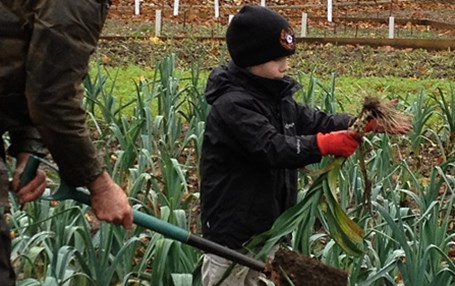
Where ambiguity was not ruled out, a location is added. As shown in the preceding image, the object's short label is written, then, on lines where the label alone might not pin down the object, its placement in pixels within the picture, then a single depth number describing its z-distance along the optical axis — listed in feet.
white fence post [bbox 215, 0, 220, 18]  62.44
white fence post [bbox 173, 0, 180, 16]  61.77
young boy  12.61
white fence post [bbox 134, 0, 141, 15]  62.61
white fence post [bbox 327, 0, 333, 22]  62.54
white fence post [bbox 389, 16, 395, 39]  53.57
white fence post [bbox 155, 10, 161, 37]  51.30
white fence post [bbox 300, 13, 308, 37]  53.21
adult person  9.23
